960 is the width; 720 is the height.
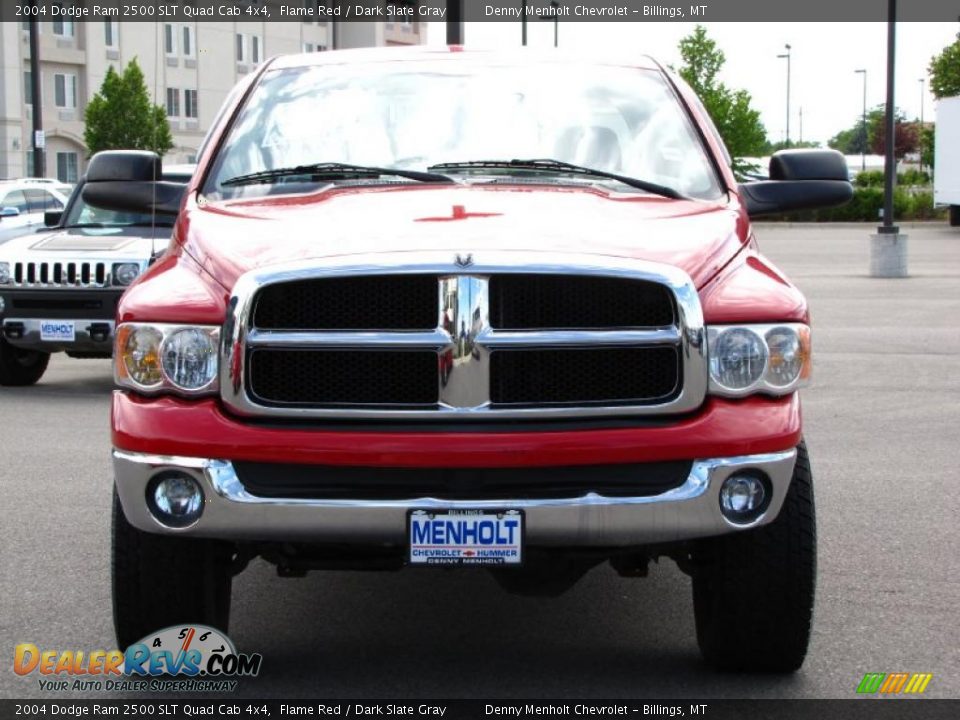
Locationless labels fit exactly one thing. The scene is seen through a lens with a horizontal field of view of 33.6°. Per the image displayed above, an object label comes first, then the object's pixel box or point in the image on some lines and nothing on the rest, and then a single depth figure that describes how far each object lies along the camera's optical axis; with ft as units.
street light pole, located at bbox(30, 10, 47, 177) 119.34
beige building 224.74
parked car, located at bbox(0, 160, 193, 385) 39.70
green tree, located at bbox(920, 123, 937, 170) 224.27
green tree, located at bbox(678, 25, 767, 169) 172.04
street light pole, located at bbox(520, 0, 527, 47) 149.18
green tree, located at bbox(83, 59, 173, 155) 93.63
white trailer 139.95
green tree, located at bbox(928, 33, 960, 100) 189.67
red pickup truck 13.83
